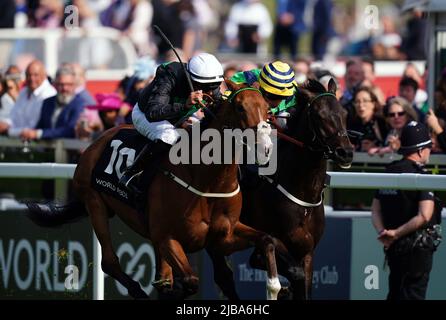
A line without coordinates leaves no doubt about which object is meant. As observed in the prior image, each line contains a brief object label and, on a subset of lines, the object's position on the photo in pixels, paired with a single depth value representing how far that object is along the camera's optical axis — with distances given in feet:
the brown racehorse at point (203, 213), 53.42
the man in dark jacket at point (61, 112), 79.46
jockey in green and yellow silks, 57.47
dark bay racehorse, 56.18
